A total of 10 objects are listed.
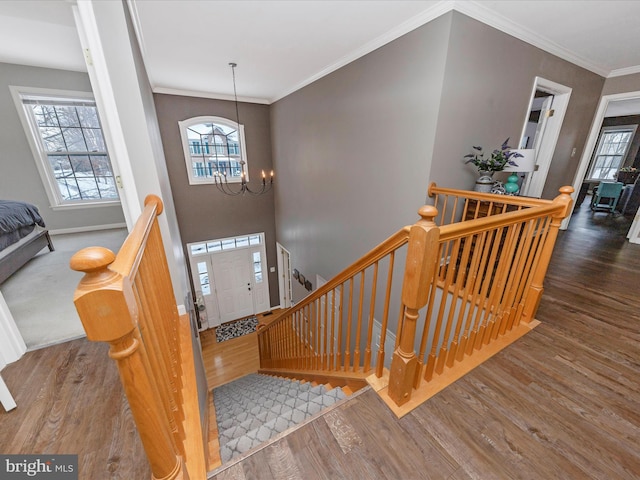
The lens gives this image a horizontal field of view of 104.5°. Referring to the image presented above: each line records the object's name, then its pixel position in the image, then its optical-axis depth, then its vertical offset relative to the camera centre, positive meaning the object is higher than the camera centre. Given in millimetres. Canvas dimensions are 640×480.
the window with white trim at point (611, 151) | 6938 +299
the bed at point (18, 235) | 2523 -845
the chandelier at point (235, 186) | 5004 -543
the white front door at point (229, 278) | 5648 -2705
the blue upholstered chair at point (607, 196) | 5520 -731
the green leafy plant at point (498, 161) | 2234 +4
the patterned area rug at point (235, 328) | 5590 -3786
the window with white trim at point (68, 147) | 4016 +226
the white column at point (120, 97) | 1452 +379
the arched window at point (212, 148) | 4770 +243
